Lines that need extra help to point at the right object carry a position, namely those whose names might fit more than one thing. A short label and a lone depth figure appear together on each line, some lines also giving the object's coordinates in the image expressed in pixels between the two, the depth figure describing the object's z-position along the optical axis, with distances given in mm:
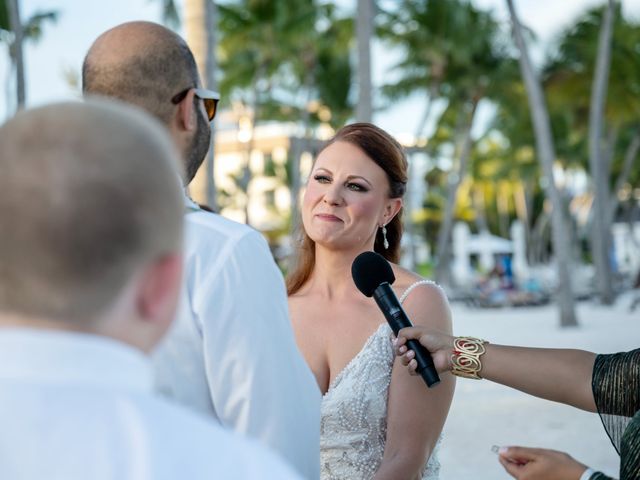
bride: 3076
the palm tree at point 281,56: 35500
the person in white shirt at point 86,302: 925
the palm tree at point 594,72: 35219
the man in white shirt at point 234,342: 1756
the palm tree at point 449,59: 36500
